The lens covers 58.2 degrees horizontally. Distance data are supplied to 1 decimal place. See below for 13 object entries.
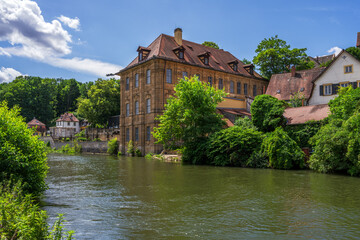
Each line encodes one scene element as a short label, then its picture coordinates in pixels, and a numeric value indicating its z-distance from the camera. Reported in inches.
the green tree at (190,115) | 1261.1
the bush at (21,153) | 360.2
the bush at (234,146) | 1056.2
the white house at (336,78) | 1428.4
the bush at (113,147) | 1932.8
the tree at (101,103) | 2335.1
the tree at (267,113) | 1120.2
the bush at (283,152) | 935.0
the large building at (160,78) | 1679.4
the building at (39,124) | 3286.7
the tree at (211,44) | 2358.5
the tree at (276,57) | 2087.8
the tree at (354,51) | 1850.4
